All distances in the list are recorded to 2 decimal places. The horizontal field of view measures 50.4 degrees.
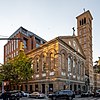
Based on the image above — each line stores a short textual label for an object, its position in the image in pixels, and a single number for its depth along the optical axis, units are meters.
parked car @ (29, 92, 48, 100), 21.30
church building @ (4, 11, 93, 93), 23.83
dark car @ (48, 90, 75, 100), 18.00
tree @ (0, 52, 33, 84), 23.89
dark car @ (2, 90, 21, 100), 16.29
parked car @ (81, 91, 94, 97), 24.09
